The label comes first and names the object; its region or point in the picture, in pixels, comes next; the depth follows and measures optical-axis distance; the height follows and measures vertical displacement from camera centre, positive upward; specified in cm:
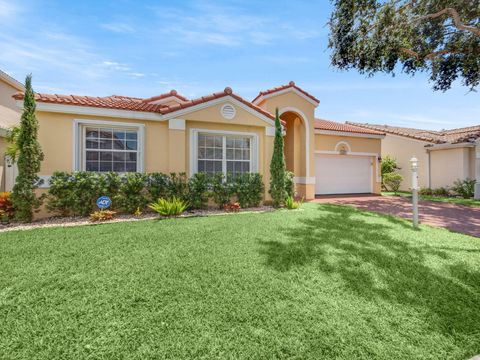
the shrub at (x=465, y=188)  1738 -44
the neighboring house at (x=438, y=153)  1834 +260
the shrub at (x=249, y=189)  1003 -30
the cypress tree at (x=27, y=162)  727 +65
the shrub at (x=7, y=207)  742 -82
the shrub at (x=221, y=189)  966 -30
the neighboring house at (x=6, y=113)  1078 +440
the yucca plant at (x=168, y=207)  814 -90
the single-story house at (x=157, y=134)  855 +204
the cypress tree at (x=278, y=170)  1025 +54
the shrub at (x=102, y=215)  753 -111
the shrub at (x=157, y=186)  891 -16
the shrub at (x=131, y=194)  843 -45
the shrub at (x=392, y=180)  1963 +20
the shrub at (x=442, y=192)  1902 -80
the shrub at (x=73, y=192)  780 -35
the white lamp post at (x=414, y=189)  755 -22
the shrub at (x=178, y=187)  916 -20
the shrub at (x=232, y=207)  941 -103
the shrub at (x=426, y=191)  1984 -78
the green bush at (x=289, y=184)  1095 -9
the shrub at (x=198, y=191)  934 -37
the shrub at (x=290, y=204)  1002 -97
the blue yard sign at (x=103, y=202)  786 -70
